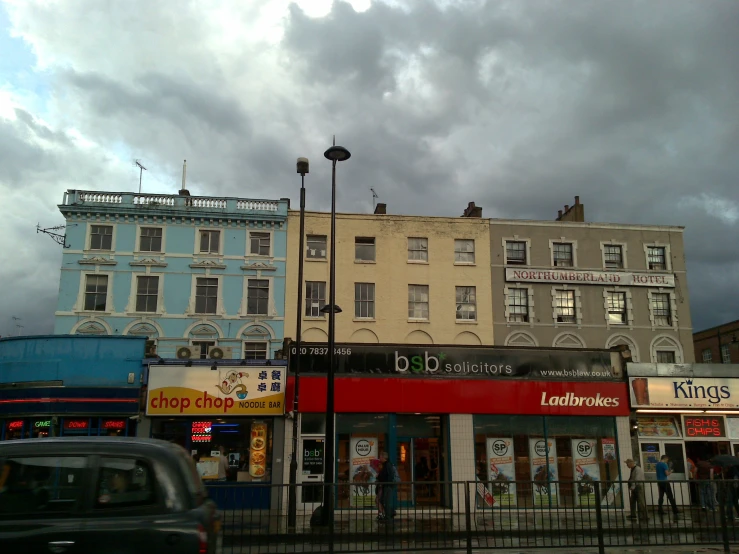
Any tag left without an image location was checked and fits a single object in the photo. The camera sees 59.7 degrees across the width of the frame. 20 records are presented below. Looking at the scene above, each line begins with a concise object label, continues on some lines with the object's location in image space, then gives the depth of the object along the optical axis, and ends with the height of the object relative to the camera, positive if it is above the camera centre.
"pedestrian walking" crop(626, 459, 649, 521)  13.07 -0.97
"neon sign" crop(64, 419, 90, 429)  22.14 +0.97
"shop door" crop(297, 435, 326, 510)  22.03 -0.23
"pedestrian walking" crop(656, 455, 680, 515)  13.67 -0.75
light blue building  31.12 +8.60
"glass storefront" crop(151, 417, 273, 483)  22.06 +0.37
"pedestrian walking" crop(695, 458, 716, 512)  12.71 -0.86
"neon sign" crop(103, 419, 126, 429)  22.23 +0.94
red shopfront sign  22.38 +1.89
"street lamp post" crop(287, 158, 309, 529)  18.11 +3.36
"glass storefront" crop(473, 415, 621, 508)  22.58 +0.13
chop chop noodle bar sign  22.12 +2.06
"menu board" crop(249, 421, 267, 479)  22.09 +0.06
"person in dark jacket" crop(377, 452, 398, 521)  12.30 -0.91
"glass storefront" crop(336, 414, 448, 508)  22.23 +0.23
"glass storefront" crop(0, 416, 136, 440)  22.06 +0.87
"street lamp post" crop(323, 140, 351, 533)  16.45 +2.38
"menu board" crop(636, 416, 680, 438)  24.30 +0.89
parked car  5.87 -0.44
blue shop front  22.12 +2.26
